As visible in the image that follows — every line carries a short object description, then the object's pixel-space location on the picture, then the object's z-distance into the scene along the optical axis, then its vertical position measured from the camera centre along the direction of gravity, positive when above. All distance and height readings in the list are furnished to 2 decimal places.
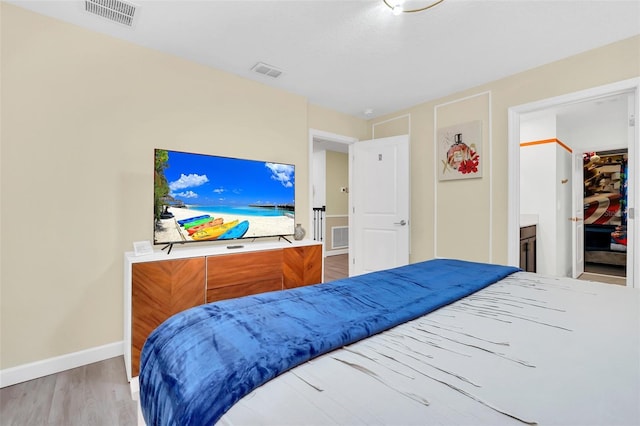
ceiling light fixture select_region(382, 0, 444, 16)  1.82 +1.35
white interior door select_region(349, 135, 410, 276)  3.73 +0.11
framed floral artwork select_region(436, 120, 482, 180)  3.20 +0.71
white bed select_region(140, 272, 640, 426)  0.54 -0.38
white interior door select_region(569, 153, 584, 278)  4.49 -0.07
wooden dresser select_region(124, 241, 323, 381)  1.88 -0.52
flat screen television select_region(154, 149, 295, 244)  2.28 +0.12
